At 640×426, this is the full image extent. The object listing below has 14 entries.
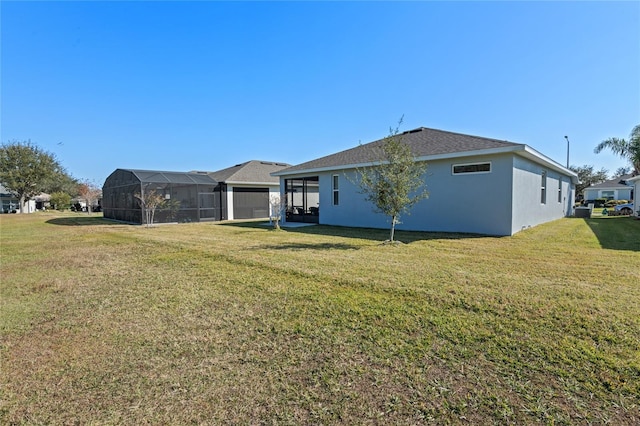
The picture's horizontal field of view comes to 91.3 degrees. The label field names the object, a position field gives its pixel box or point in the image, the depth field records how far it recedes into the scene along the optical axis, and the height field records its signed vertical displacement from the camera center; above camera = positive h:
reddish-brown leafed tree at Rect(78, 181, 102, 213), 35.53 +2.46
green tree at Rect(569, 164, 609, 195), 51.30 +4.59
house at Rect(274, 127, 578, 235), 10.28 +0.63
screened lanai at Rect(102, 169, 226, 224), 19.09 +0.58
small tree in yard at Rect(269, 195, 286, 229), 15.01 -0.20
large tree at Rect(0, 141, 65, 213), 35.53 +4.19
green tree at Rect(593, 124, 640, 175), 23.50 +4.66
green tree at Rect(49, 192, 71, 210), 42.25 +0.54
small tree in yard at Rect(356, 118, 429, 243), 8.80 +0.66
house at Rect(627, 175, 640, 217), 19.42 +0.01
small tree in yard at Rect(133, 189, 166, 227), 17.75 +0.09
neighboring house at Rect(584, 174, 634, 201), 42.53 +1.49
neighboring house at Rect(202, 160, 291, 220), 22.59 +1.05
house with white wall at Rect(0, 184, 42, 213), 40.51 +0.17
